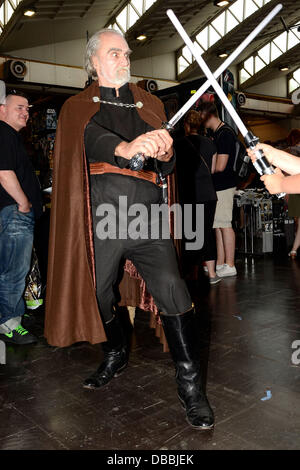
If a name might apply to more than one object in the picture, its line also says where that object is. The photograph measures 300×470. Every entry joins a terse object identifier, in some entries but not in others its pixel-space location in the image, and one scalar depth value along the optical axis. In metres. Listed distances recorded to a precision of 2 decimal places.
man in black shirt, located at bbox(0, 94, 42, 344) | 2.96
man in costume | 1.88
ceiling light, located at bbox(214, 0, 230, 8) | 10.86
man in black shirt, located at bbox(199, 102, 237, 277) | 4.69
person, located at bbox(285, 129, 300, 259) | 5.79
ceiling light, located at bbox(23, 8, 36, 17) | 9.55
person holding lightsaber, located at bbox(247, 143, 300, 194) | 1.61
